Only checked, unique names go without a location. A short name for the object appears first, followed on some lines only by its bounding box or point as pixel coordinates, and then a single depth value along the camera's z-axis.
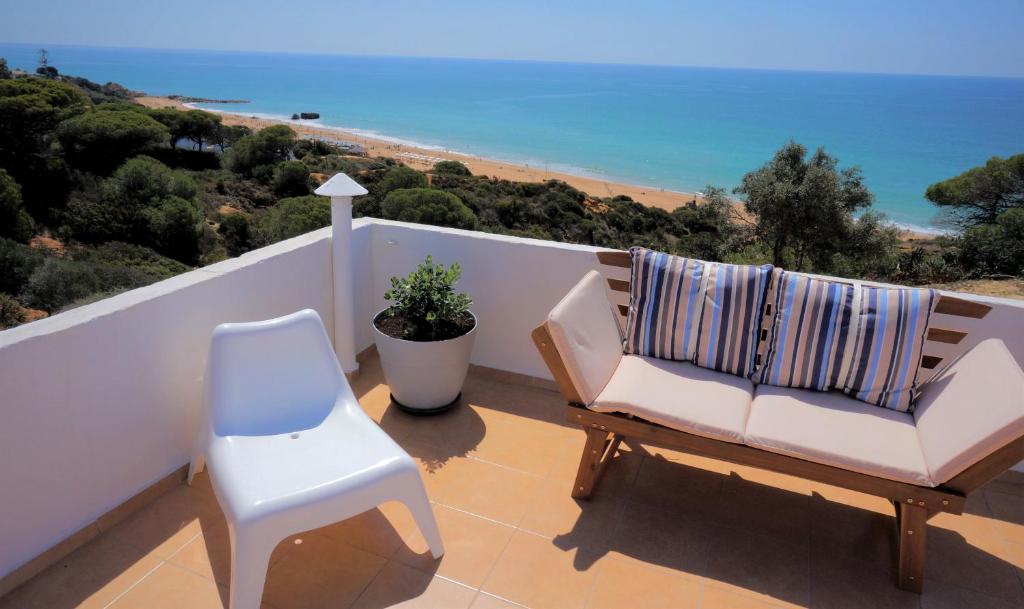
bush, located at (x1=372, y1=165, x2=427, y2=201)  15.84
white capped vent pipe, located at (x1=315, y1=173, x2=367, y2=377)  3.07
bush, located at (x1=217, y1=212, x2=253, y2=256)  15.23
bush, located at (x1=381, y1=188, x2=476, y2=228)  12.22
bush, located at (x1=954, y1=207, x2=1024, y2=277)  11.88
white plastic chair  1.79
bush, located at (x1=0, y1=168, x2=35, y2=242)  13.55
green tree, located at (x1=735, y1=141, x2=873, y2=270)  10.51
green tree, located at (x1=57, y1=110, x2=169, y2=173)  17.94
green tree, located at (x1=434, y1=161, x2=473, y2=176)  23.53
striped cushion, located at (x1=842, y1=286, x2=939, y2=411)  2.33
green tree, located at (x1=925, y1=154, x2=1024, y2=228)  15.85
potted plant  2.97
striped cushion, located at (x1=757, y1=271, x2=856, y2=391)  2.41
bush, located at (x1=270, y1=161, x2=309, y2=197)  20.33
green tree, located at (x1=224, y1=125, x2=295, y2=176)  22.47
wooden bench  1.92
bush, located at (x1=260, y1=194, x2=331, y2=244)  12.85
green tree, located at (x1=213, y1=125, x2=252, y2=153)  24.31
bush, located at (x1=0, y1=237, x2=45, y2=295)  10.41
